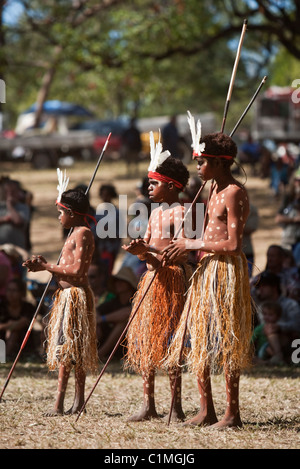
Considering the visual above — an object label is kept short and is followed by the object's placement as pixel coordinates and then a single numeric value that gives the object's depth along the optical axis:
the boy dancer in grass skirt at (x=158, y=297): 9.87
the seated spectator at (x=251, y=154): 45.41
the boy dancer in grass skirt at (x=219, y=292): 9.20
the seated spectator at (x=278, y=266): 15.41
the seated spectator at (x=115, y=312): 14.52
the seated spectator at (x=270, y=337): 14.27
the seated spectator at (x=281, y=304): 14.34
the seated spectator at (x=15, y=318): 14.74
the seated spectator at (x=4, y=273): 15.70
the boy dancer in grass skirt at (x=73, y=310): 10.27
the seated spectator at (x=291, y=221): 17.73
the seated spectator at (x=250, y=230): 15.66
